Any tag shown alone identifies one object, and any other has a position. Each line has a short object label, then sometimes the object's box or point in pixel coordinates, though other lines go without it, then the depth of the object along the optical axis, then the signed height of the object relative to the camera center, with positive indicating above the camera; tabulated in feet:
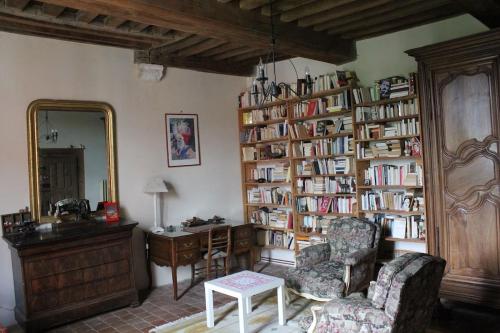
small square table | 12.16 -3.28
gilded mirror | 15.03 +0.95
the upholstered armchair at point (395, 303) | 8.88 -2.94
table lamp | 17.49 -0.44
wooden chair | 17.06 -2.91
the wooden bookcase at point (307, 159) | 16.33 +0.30
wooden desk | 16.29 -2.70
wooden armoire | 12.40 +0.09
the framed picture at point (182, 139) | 18.80 +1.58
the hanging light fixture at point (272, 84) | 11.60 +2.40
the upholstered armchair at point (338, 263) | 13.58 -3.19
